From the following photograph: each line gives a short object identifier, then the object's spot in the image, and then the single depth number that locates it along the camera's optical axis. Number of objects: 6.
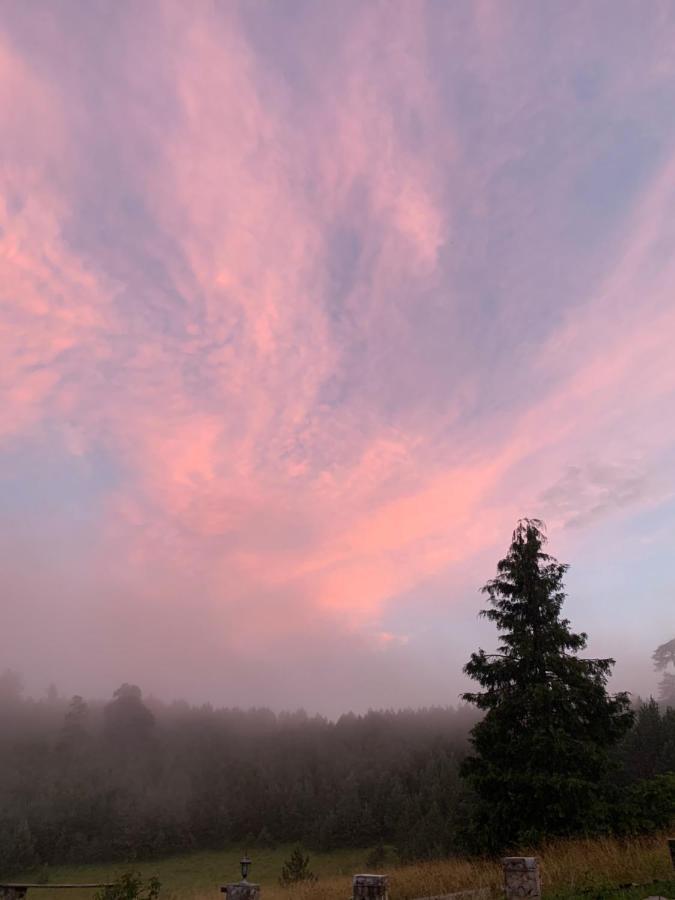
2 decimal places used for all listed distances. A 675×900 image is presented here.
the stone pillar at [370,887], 12.12
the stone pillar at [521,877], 12.41
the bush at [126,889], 15.34
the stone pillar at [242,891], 12.94
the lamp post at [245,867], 14.39
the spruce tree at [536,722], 21.28
